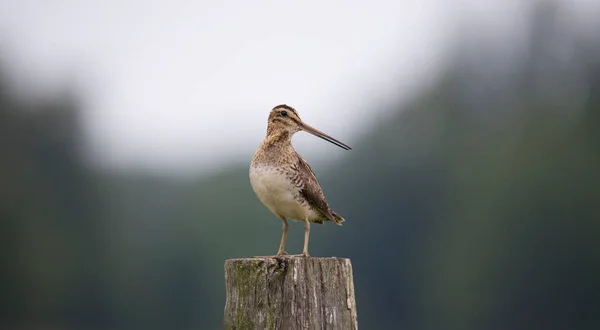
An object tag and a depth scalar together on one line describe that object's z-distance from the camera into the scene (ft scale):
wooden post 57.36
